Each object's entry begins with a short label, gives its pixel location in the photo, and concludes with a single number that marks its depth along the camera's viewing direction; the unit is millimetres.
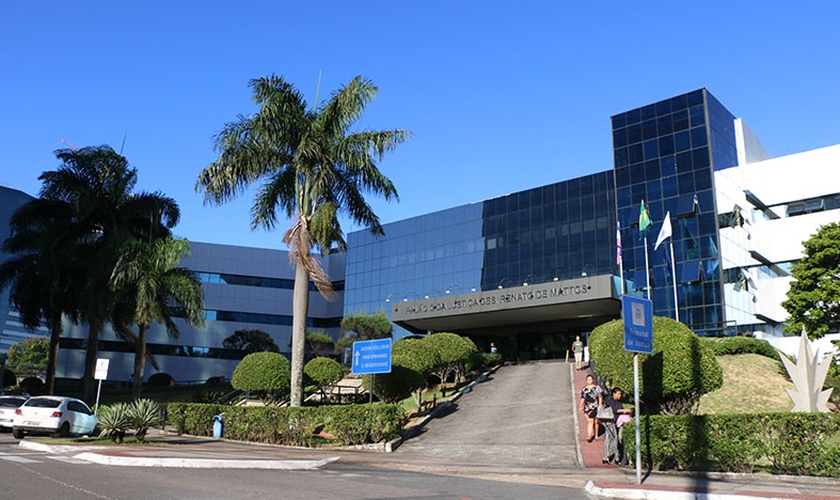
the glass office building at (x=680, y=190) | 41875
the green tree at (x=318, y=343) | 55875
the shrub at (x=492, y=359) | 40375
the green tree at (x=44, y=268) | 36250
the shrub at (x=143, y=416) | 17531
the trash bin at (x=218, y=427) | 22844
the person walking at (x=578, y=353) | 35188
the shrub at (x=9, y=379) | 54100
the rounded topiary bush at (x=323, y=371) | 33656
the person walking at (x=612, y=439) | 14920
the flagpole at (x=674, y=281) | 41500
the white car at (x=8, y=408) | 21750
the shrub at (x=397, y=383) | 25828
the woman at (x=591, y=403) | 18438
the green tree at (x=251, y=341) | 62750
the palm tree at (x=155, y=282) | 31188
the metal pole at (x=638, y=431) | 11314
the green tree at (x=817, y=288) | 30609
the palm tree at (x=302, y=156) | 22125
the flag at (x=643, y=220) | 41091
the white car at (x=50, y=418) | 18938
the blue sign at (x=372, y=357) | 22734
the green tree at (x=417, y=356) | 26828
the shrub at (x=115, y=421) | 17375
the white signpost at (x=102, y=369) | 23016
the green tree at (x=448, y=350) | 30703
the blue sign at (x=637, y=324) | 11828
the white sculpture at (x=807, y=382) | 18703
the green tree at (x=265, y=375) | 29422
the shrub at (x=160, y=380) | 56750
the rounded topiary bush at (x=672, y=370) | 18188
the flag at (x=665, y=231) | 39031
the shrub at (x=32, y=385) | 46950
